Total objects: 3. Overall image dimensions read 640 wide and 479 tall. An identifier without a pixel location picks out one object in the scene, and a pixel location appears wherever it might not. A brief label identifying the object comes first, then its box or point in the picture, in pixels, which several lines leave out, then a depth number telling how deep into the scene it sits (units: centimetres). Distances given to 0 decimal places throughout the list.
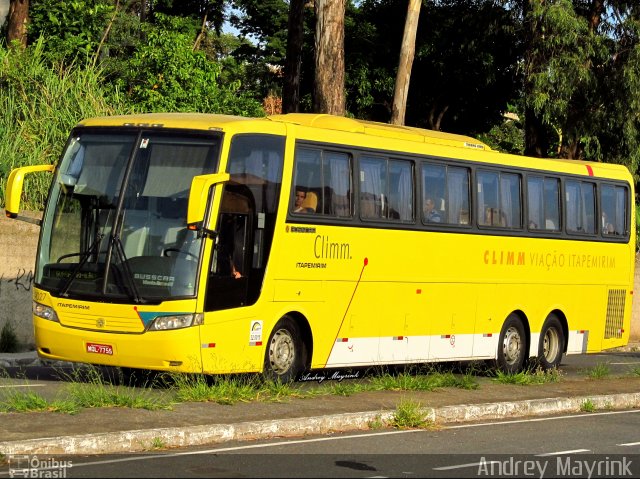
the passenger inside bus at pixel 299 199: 1667
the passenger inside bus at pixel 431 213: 1905
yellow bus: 1519
